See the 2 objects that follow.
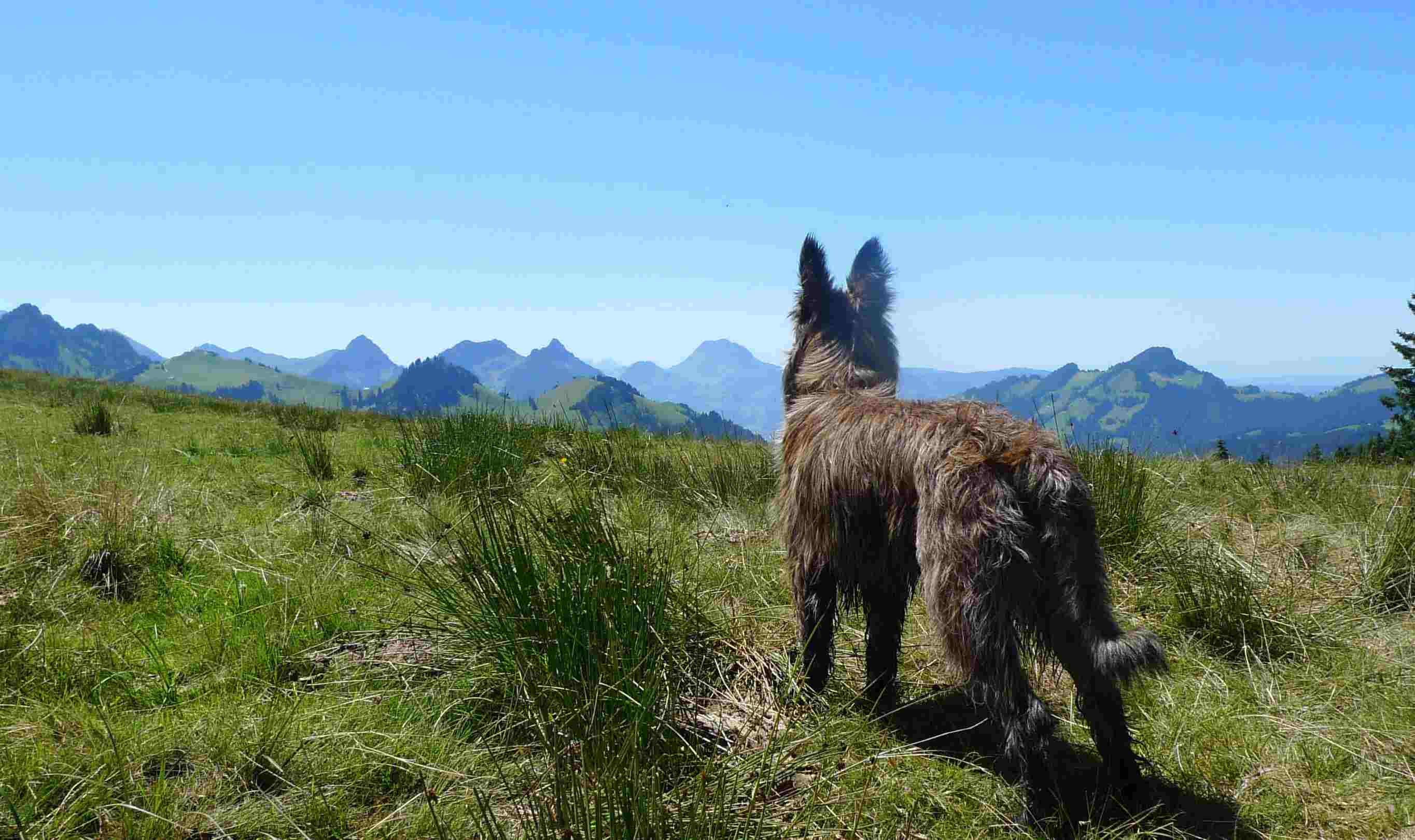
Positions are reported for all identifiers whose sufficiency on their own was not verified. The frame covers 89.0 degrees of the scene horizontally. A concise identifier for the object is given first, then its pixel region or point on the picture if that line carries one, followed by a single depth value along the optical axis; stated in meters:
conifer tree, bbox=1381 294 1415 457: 31.47
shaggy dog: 2.46
